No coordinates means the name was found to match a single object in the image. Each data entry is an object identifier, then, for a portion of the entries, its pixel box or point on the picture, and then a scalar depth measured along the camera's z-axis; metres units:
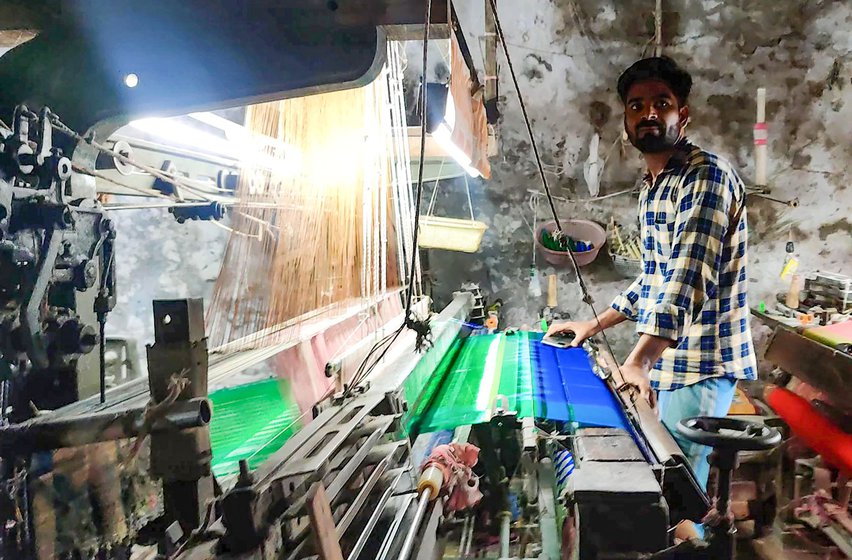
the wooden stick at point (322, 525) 0.82
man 1.53
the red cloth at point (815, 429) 2.67
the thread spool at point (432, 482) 1.31
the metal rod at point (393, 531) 1.05
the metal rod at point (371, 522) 0.97
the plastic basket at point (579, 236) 4.38
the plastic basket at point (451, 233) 3.71
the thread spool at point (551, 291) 4.55
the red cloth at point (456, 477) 1.42
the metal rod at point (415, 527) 1.06
